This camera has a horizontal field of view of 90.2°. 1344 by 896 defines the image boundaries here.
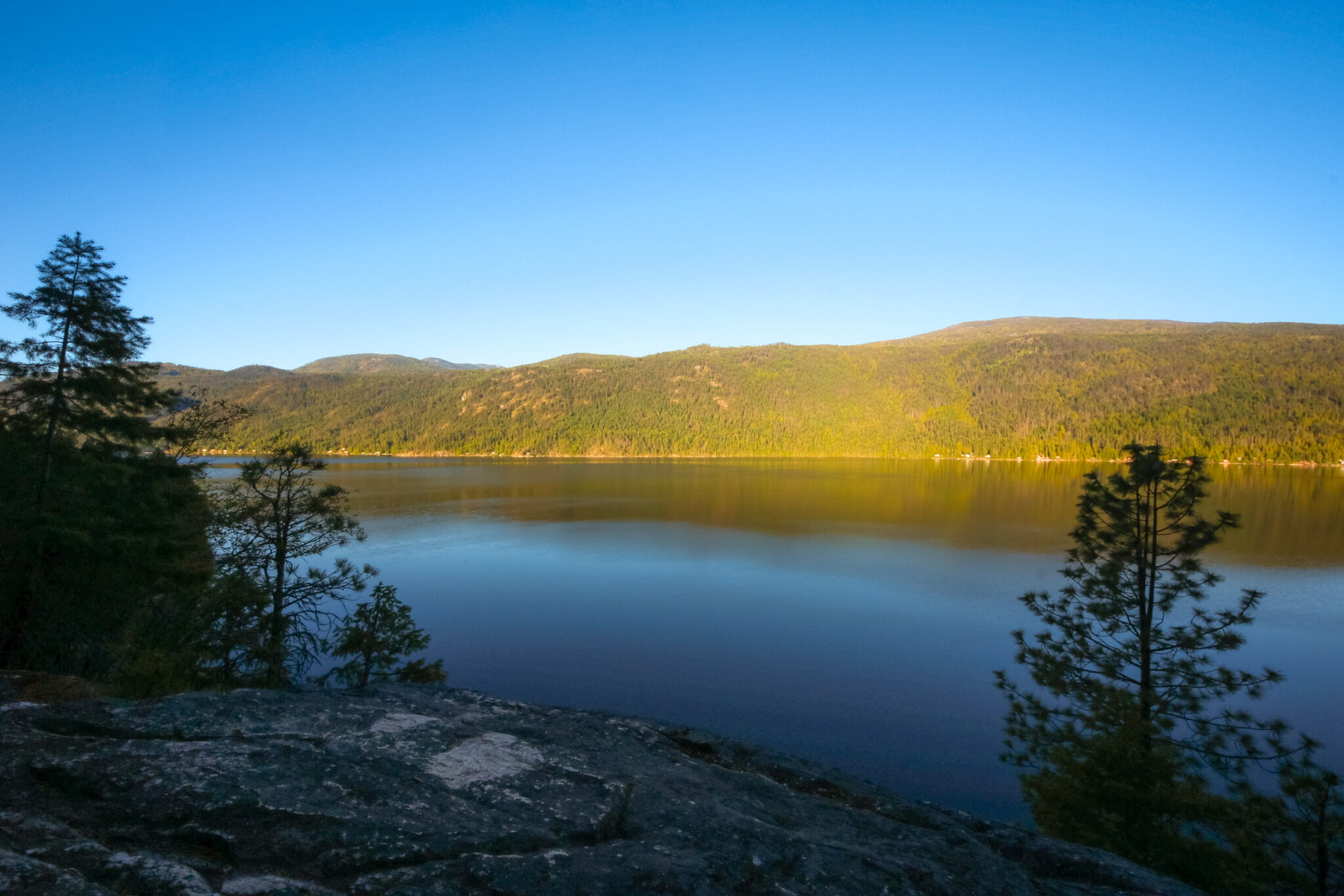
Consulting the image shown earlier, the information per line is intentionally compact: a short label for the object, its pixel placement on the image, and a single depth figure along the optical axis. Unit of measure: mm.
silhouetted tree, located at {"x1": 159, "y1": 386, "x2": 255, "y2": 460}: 18188
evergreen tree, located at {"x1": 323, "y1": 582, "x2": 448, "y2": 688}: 15484
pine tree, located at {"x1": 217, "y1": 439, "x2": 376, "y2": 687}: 15203
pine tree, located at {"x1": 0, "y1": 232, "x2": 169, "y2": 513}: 13805
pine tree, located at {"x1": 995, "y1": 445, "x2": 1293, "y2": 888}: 10438
